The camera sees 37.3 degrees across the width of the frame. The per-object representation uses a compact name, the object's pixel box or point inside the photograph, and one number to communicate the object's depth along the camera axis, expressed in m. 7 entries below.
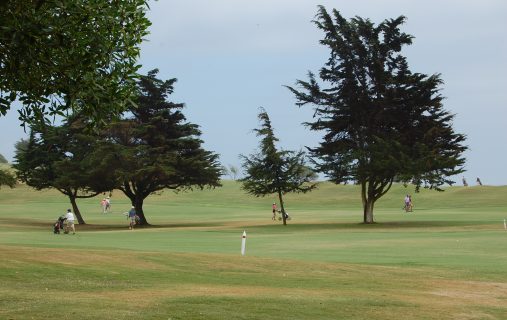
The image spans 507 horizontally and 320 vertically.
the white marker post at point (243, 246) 27.67
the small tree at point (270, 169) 59.09
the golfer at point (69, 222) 49.02
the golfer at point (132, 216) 58.93
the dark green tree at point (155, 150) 60.72
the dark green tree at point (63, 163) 63.06
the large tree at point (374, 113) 56.03
